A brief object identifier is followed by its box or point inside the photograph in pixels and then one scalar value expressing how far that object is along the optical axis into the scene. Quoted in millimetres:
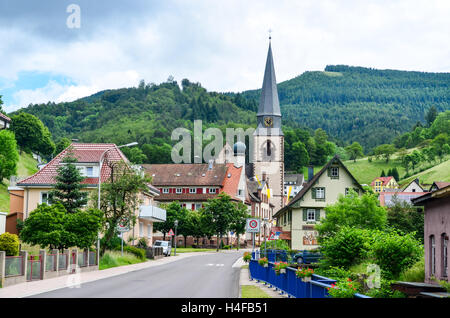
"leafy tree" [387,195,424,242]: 59656
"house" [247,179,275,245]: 117250
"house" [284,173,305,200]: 175625
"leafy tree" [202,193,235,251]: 81062
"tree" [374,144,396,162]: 198375
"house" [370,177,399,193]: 164262
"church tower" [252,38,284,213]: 121875
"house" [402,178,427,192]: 135288
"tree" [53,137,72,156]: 127388
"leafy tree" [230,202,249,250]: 82750
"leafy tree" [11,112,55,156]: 116000
